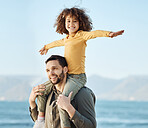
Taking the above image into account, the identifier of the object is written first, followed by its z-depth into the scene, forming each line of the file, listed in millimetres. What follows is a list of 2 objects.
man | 3814
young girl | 3883
